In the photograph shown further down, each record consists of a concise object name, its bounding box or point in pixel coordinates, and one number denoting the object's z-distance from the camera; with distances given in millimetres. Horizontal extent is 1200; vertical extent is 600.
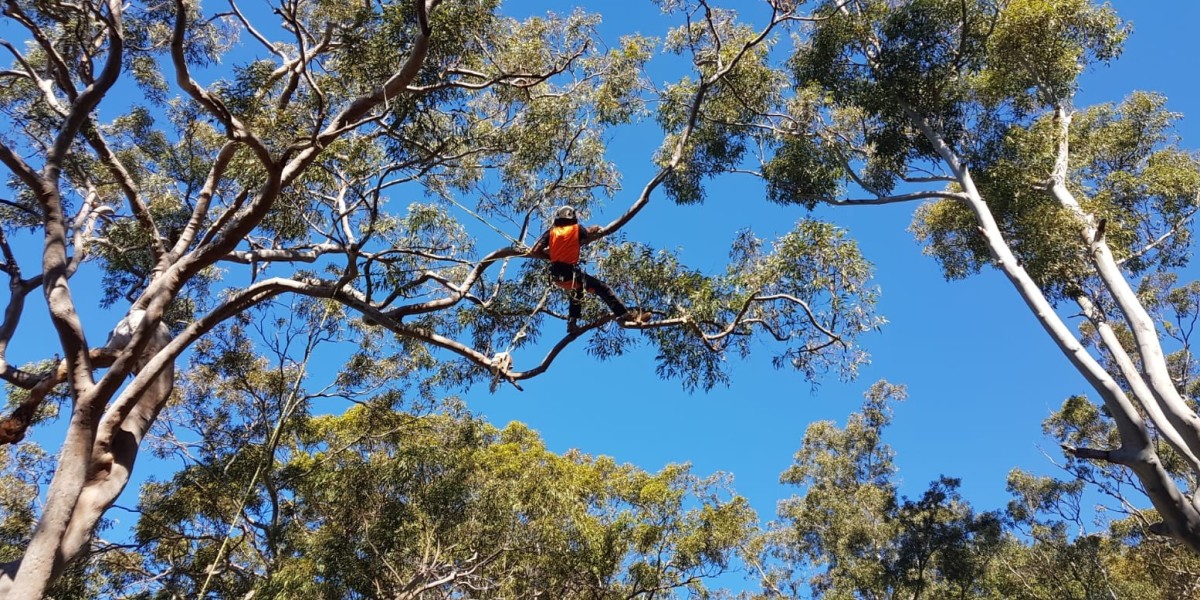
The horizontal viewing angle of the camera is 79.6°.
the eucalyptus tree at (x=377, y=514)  8516
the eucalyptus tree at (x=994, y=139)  8453
